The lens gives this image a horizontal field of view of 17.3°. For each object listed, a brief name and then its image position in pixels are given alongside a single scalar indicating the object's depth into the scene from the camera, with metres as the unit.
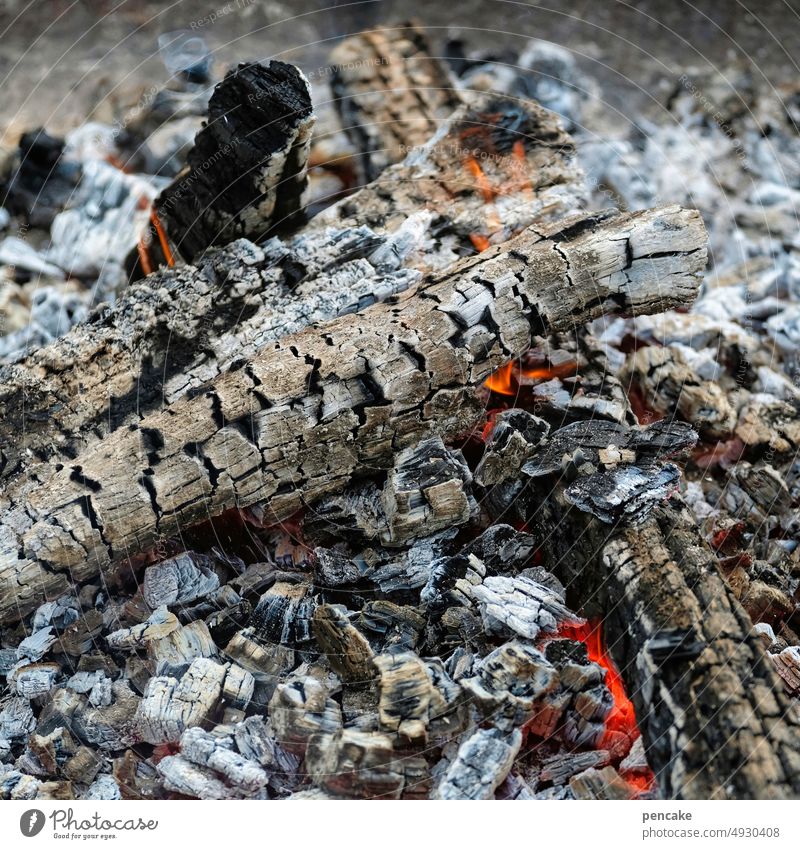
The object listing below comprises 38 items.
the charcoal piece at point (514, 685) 1.42
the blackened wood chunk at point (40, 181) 1.73
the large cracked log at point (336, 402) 1.48
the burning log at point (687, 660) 1.40
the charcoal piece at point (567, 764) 1.42
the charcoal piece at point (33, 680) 1.45
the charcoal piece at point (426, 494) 1.49
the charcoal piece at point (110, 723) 1.44
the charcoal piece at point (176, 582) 1.49
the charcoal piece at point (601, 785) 1.41
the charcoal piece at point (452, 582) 1.47
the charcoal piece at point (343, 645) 1.44
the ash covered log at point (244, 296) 1.54
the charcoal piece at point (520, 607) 1.45
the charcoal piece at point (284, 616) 1.47
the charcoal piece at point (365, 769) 1.41
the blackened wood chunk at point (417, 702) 1.41
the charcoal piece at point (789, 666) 1.45
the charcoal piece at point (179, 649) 1.45
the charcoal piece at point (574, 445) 1.51
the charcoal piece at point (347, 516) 1.50
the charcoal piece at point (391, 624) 1.46
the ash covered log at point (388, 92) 1.73
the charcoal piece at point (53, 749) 1.43
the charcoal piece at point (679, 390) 1.59
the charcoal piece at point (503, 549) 1.49
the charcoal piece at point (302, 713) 1.43
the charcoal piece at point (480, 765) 1.41
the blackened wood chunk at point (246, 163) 1.58
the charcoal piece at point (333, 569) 1.49
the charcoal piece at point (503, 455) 1.51
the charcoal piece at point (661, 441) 1.51
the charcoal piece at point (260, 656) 1.46
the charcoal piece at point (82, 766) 1.43
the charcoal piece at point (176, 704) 1.43
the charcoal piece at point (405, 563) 1.48
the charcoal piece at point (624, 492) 1.47
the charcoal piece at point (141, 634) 1.46
